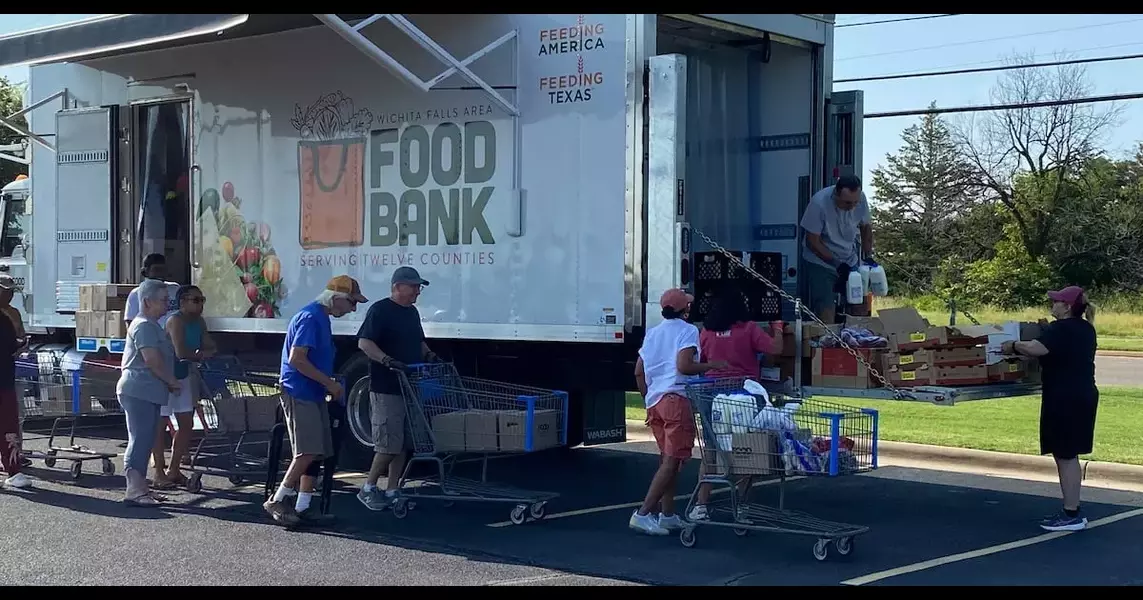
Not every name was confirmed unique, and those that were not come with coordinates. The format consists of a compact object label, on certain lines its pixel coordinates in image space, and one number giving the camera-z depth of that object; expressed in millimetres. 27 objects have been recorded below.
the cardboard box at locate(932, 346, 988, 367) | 8570
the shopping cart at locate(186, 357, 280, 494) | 10273
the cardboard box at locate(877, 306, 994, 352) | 8547
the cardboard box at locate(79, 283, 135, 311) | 12016
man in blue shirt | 8727
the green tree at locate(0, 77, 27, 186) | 37000
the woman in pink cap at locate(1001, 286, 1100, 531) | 8781
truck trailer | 8992
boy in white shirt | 8289
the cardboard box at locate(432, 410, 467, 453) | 9047
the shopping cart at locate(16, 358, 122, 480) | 11062
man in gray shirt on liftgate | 10000
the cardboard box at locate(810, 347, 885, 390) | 8453
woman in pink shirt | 8547
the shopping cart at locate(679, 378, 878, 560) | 7766
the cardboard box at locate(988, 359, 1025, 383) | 8914
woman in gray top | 9461
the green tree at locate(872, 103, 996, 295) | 54469
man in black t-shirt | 9125
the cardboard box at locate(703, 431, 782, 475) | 7910
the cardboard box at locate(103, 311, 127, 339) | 11852
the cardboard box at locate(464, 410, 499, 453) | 8914
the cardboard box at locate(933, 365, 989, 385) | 8555
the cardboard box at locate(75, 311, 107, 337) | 12008
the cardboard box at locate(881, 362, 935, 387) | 8508
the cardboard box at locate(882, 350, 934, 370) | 8500
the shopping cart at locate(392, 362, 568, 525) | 8898
